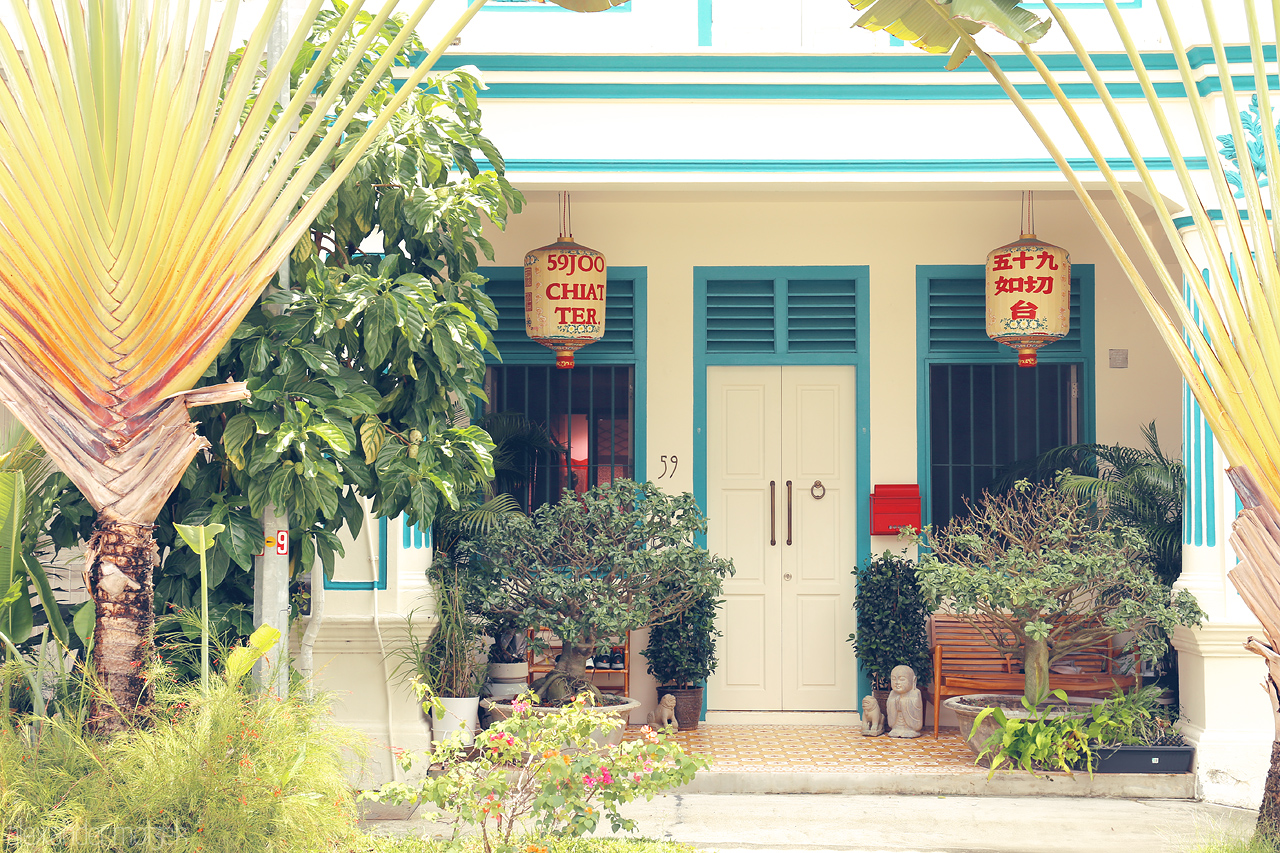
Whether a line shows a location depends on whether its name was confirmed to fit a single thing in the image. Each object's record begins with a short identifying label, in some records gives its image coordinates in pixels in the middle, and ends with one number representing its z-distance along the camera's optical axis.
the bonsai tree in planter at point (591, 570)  5.92
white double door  7.35
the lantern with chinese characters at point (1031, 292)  6.72
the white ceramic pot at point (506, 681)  6.35
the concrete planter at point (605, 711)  5.82
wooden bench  6.74
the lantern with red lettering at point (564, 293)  6.61
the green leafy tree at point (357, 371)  4.04
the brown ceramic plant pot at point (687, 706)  6.96
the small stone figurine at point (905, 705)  6.74
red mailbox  7.25
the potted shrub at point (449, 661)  5.78
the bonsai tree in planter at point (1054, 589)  5.65
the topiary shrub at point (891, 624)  6.98
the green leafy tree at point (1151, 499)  6.28
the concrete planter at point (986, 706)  6.00
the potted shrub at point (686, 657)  6.91
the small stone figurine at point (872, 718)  6.83
